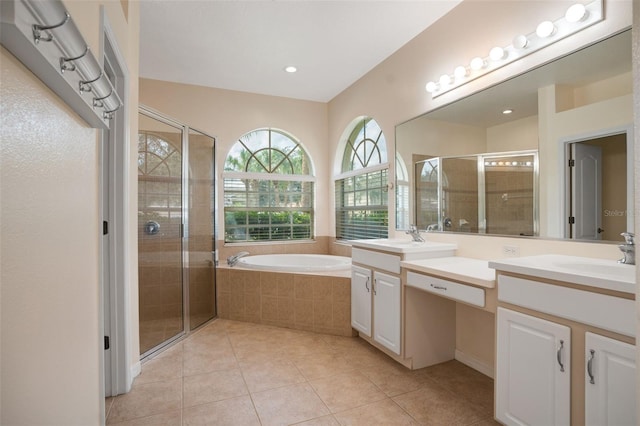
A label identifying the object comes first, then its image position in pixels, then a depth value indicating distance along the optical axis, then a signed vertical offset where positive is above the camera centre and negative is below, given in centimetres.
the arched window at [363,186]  351 +32
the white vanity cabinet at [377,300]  227 -68
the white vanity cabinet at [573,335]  110 -49
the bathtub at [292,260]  357 -59
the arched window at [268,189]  418 +32
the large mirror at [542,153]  156 +36
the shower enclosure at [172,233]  245 -17
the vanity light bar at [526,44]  163 +100
